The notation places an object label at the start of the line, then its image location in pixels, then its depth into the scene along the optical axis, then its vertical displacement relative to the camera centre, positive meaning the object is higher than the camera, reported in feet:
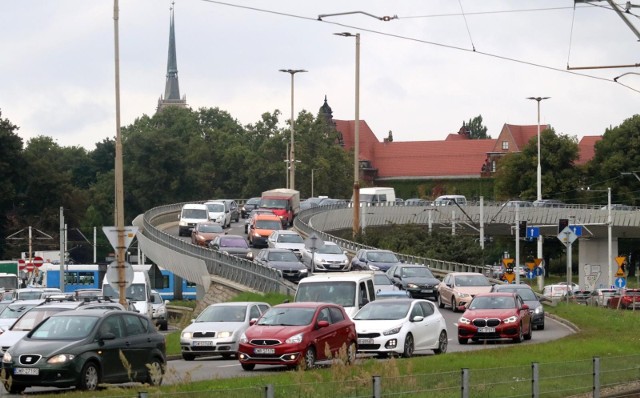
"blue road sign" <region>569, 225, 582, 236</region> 279.16 -12.93
